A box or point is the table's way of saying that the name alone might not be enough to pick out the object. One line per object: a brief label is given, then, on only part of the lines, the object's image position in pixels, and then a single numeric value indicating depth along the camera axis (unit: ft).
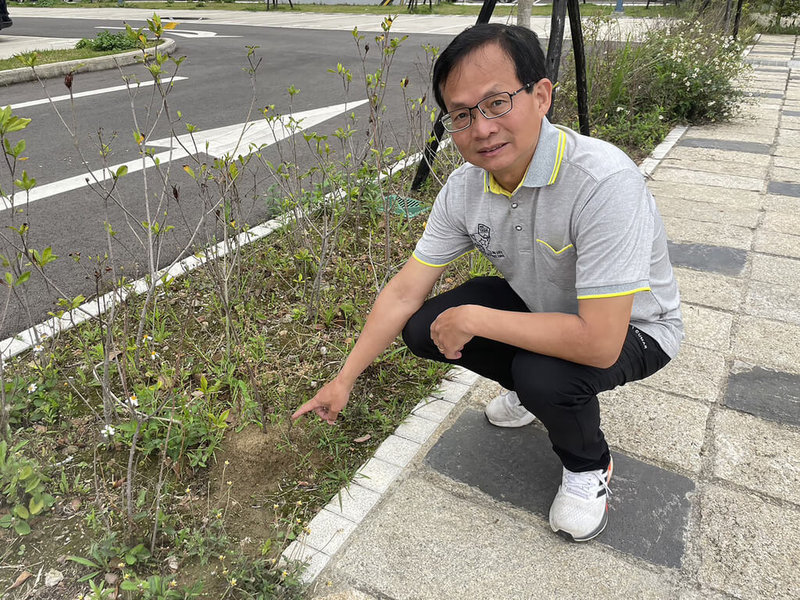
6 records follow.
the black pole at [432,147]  13.60
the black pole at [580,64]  15.60
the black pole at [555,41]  14.94
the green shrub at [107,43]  37.96
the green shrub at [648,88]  20.95
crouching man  5.59
